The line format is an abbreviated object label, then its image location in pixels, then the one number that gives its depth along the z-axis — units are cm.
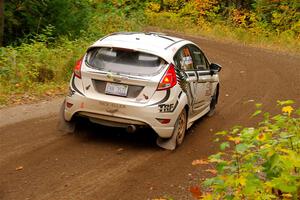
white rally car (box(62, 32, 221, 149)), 795
